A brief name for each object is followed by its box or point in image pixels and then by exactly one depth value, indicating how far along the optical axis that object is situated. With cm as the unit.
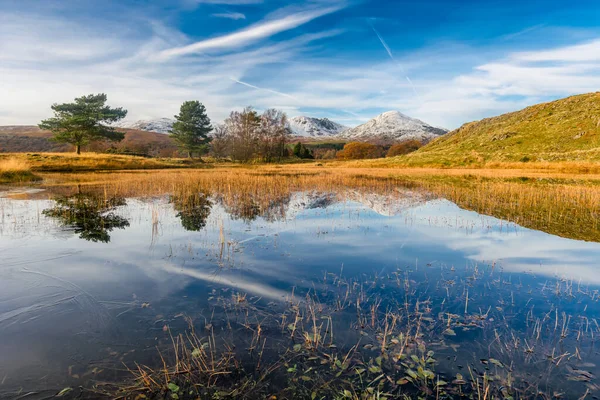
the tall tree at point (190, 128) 7538
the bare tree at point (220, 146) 9082
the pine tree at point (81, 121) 5969
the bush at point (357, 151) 13762
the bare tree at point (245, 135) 7975
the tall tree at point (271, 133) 8275
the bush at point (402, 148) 14475
